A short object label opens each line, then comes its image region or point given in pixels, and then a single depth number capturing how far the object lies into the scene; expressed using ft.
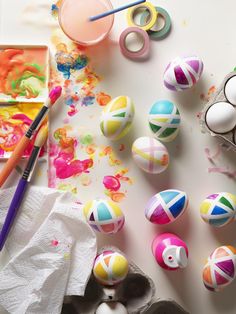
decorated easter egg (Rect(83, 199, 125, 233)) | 2.79
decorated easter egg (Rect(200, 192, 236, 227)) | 2.81
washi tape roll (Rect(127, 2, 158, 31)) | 3.08
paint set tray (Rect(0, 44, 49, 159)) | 3.02
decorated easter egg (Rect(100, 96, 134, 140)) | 2.85
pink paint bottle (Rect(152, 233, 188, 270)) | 2.73
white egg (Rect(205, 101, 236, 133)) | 2.77
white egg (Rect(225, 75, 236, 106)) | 2.79
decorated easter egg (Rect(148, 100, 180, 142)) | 2.86
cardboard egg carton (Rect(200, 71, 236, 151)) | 2.87
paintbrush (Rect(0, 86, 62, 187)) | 2.92
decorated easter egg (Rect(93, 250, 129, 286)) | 2.70
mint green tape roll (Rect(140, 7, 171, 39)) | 3.10
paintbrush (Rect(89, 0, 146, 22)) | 2.93
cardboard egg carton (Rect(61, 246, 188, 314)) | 2.81
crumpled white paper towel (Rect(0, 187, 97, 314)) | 2.82
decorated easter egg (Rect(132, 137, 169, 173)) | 2.83
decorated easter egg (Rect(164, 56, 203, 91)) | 2.88
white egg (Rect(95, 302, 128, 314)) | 2.71
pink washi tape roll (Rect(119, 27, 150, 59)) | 3.05
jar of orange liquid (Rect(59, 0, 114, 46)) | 3.00
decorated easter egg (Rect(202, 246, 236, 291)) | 2.80
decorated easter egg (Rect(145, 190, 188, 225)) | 2.80
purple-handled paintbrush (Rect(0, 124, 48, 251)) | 2.90
